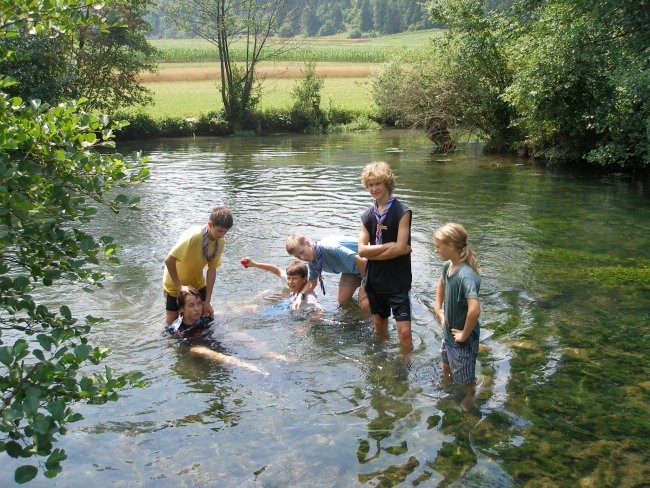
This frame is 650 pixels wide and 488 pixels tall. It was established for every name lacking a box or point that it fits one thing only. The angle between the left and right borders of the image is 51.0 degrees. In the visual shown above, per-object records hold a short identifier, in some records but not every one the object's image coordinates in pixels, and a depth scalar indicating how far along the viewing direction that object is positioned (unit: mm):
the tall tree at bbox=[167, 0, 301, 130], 40969
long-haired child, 6137
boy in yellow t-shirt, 7705
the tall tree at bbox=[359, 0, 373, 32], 159125
